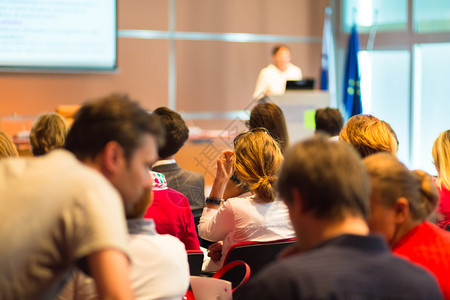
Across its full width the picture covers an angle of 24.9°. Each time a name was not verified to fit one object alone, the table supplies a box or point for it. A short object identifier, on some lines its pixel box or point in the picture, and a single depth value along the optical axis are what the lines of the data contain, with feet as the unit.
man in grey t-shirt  6.37
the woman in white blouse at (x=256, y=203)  15.15
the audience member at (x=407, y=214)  8.63
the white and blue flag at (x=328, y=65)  49.11
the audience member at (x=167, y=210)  15.43
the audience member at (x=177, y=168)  18.95
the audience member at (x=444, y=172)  17.25
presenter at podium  47.64
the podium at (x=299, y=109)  37.40
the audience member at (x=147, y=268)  8.80
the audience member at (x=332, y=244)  6.24
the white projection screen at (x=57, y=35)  44.16
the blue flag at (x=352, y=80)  45.31
